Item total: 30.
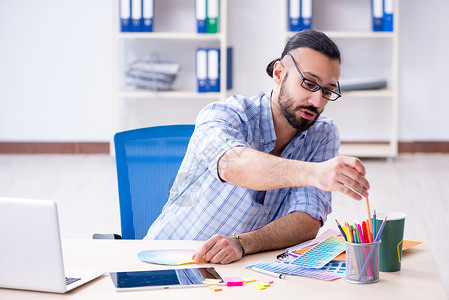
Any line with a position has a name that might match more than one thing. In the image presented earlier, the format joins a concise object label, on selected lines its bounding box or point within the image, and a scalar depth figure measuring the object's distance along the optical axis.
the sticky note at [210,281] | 2.12
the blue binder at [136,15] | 6.18
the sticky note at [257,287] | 2.09
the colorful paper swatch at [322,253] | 2.22
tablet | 2.10
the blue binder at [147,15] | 6.16
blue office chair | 2.72
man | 2.35
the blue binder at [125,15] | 6.18
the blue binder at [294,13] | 6.16
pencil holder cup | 2.11
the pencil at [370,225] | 2.12
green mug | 2.18
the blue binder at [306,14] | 6.15
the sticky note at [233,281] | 2.11
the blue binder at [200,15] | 6.14
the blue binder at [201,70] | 6.14
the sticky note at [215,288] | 2.08
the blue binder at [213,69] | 6.13
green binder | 6.16
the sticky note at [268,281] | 2.12
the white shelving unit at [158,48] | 6.27
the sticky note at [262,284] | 2.10
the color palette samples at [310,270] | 2.15
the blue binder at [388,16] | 6.11
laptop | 2.01
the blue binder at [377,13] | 6.14
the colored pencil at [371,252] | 2.10
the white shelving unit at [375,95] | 6.20
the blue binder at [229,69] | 6.47
